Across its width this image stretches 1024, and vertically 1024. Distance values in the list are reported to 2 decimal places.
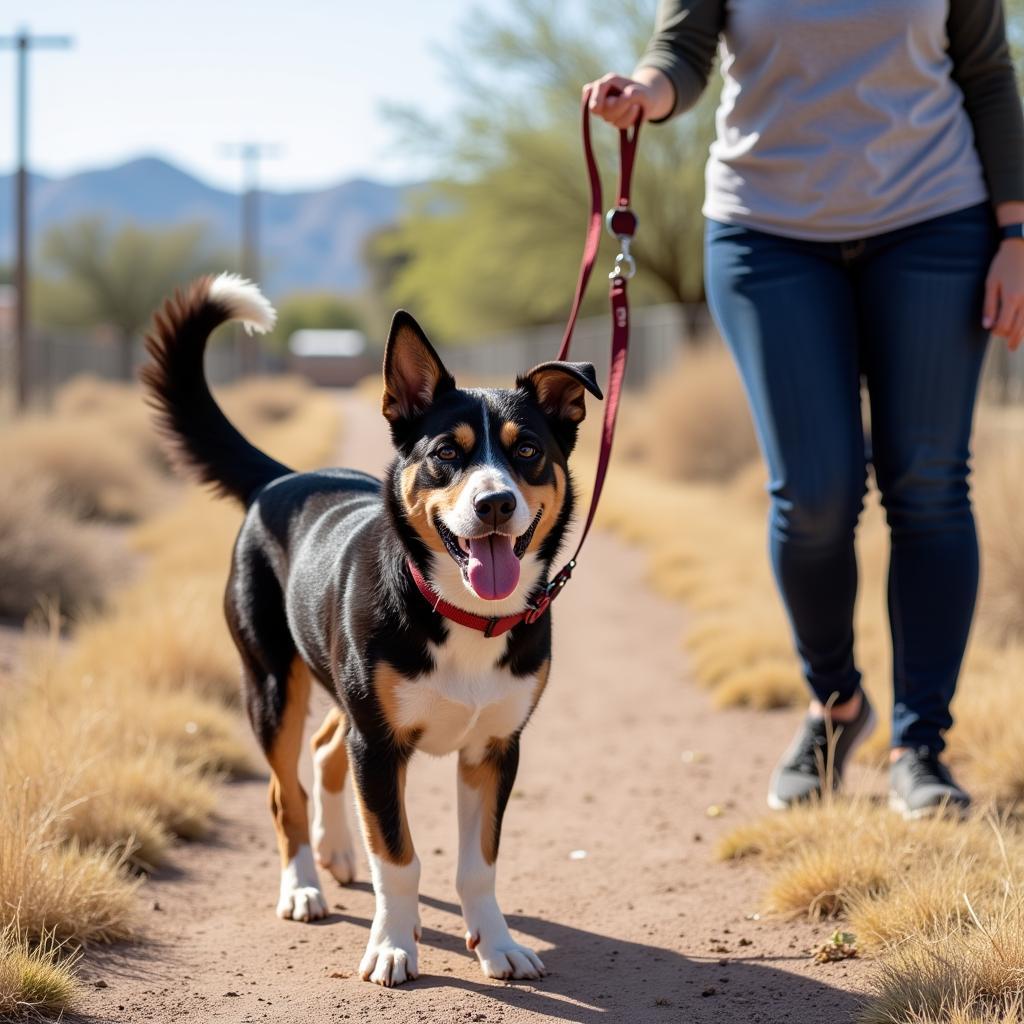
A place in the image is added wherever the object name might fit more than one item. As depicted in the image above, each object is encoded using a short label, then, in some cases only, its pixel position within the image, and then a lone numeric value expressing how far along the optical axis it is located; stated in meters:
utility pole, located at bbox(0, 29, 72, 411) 20.33
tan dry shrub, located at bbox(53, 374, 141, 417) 22.11
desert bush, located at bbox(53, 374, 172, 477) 18.78
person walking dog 3.96
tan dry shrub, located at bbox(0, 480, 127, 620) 8.39
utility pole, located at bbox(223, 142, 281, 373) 39.56
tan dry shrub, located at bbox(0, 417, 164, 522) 13.90
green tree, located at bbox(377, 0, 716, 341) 22.03
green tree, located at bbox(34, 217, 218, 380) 60.75
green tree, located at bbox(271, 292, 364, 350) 130.50
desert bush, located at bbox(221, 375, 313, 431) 29.79
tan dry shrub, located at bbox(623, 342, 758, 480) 14.92
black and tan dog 3.20
